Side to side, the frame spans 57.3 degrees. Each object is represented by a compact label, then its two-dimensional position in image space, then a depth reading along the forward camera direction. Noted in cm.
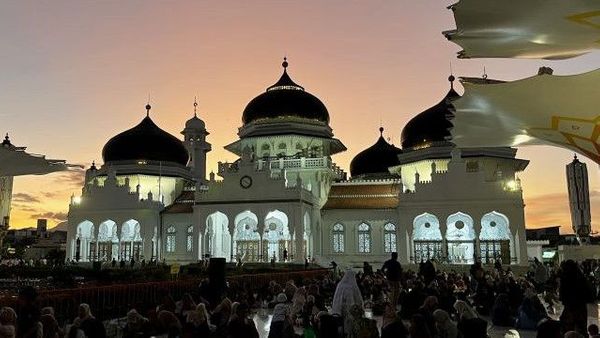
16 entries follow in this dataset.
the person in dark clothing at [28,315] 855
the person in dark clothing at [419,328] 792
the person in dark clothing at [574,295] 1044
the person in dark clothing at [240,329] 880
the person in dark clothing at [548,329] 779
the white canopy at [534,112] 1419
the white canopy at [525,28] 1048
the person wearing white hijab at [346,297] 1094
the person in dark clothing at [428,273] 1767
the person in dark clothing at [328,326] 895
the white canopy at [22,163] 2040
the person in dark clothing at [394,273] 1552
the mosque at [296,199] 3909
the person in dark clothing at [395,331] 786
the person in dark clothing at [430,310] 947
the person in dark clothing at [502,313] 1424
